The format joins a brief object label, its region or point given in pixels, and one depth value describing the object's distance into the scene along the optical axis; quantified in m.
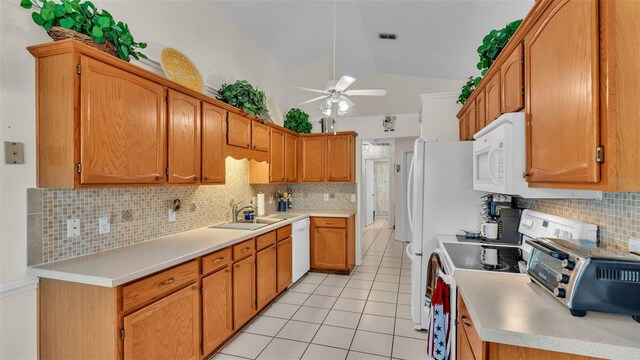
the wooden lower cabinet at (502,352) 0.98
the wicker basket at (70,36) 1.51
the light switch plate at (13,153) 1.49
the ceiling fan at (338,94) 3.07
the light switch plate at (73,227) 1.77
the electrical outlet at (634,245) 1.15
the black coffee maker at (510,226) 2.22
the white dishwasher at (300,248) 3.71
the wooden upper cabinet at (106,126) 1.56
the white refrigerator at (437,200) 2.58
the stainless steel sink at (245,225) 2.94
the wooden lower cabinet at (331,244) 4.12
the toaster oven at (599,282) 1.00
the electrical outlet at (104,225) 1.95
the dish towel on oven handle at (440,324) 1.86
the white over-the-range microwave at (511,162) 1.46
